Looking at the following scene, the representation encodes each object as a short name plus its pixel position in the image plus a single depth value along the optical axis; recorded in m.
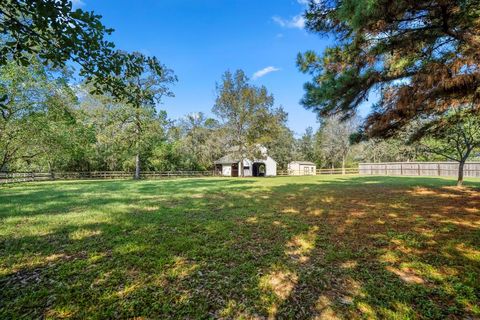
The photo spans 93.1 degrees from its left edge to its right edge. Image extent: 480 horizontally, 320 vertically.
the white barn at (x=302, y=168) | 38.59
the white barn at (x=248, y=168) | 32.55
